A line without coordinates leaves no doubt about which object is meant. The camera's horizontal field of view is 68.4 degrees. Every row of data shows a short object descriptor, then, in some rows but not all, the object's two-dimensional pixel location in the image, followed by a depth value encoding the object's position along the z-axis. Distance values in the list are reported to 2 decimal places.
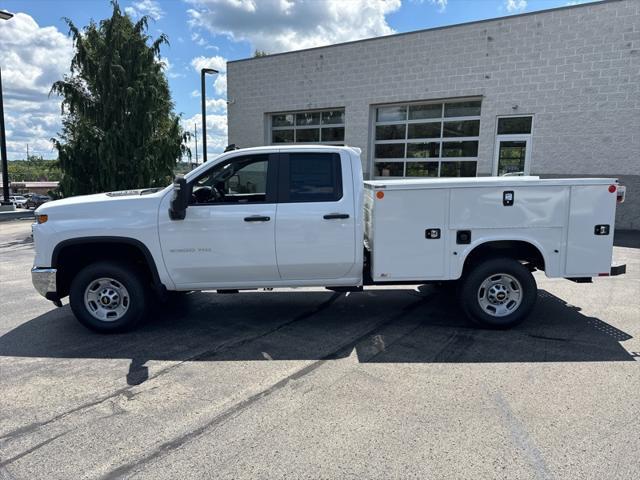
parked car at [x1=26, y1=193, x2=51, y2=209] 54.18
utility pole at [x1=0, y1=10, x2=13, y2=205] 18.73
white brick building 12.99
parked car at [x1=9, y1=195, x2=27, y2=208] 56.81
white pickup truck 5.13
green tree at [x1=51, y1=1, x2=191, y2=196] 15.45
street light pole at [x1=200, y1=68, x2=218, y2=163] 21.61
